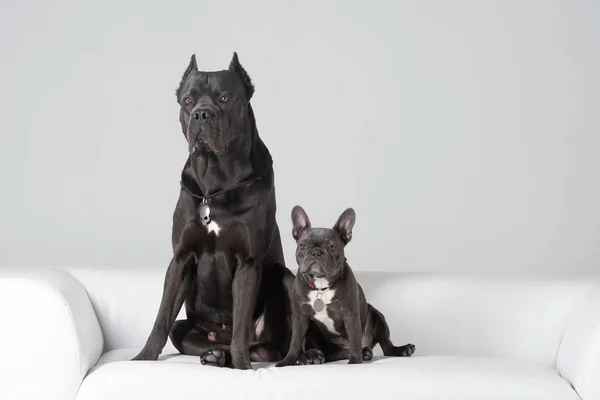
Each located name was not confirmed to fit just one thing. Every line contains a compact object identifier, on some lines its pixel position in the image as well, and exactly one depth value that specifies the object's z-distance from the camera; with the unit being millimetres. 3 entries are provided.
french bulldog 3814
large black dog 3857
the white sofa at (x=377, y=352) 3514
